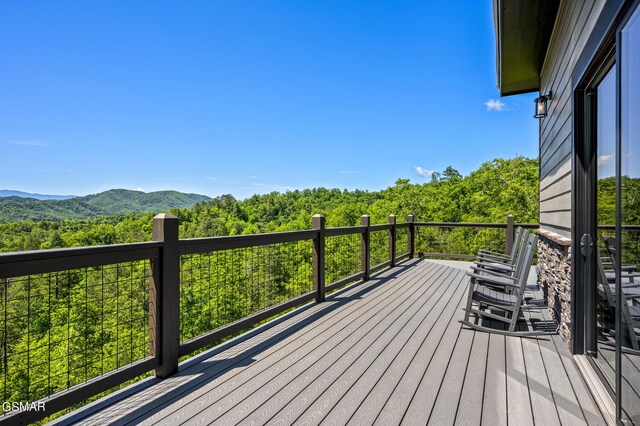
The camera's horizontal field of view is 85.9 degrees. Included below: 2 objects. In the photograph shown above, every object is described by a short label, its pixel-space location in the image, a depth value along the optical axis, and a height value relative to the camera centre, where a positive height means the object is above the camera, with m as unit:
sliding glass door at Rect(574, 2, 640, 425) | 1.63 +0.00
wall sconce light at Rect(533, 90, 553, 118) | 4.39 +1.41
